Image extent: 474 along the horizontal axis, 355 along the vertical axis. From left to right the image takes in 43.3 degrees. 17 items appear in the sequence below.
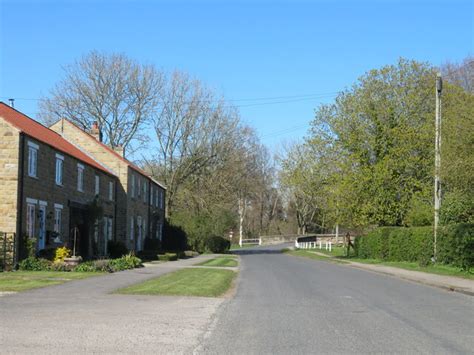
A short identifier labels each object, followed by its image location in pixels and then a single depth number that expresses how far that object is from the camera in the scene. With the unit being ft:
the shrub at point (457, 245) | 82.12
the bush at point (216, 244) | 189.35
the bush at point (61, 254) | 86.20
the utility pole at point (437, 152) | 91.61
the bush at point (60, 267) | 79.36
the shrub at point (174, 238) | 182.19
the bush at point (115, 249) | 122.83
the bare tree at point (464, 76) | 171.44
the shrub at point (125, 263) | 87.36
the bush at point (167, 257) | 129.59
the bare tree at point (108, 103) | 191.52
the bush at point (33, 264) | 78.89
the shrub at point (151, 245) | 158.42
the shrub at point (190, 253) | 158.66
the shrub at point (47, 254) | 86.63
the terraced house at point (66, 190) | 80.79
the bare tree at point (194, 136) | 188.24
